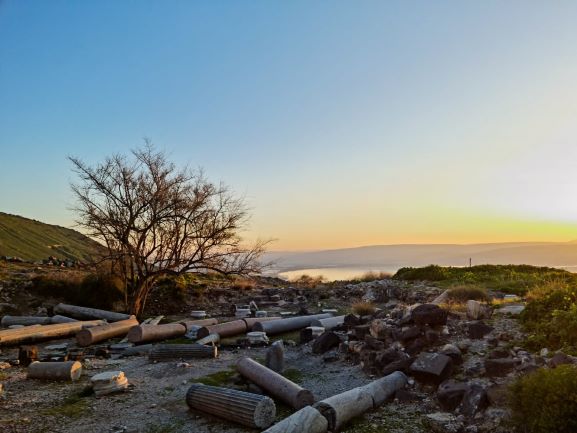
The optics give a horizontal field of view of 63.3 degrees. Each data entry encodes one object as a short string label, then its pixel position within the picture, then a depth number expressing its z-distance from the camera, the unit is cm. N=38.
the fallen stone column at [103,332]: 1485
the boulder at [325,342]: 1308
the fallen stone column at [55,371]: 1055
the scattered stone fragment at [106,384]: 945
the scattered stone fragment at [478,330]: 1120
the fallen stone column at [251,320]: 1673
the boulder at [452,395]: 814
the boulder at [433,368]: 917
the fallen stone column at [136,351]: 1350
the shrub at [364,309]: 1756
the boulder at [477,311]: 1288
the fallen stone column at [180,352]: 1252
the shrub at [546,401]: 621
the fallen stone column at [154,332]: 1485
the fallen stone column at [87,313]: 1833
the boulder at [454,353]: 983
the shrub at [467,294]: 1712
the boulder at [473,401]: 764
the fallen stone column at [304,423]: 675
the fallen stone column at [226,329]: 1533
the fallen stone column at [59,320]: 1734
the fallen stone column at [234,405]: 771
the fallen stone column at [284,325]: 1636
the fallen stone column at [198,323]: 1638
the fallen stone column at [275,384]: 849
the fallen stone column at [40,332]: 1448
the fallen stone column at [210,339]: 1457
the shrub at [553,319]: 968
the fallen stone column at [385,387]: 857
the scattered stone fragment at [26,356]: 1194
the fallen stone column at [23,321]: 1717
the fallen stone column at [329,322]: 1666
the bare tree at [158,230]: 1895
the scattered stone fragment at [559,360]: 814
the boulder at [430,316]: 1200
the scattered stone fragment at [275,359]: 1130
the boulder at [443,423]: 736
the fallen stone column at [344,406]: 756
